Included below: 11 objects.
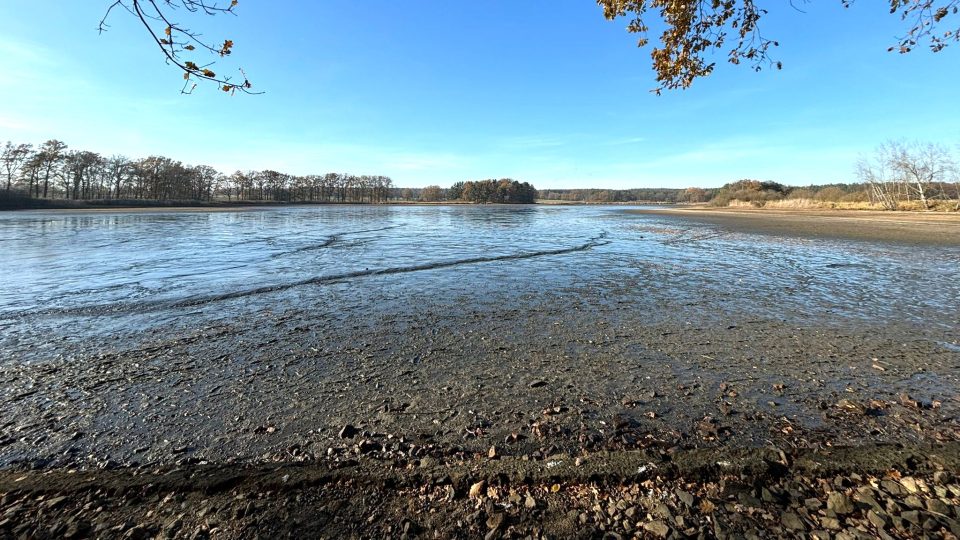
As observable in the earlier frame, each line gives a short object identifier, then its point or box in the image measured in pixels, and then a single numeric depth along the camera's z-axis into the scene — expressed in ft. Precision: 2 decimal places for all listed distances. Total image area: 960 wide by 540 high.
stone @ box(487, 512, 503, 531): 7.34
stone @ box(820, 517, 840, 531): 7.14
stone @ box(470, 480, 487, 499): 8.16
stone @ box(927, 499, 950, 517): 7.36
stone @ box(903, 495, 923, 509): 7.58
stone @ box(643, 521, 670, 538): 7.09
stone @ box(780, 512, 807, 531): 7.22
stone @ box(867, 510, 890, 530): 7.06
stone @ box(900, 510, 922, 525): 7.13
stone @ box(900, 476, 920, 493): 8.00
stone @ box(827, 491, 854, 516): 7.52
